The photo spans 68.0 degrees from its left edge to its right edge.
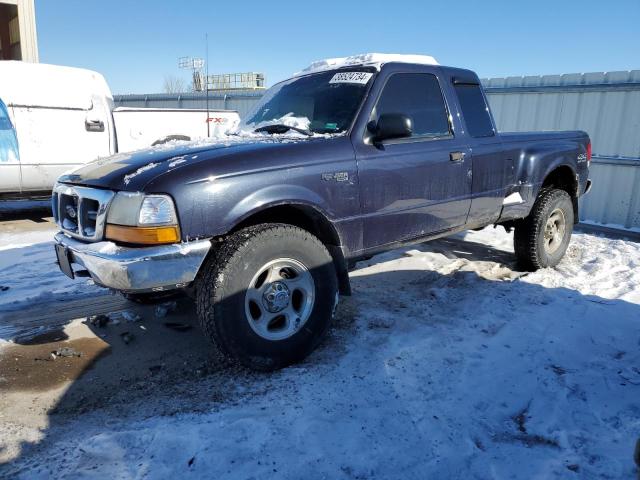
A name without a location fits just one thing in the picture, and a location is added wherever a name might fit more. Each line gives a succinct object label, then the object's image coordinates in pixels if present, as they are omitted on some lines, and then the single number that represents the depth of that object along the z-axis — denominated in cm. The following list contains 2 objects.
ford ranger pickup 264
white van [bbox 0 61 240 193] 740
